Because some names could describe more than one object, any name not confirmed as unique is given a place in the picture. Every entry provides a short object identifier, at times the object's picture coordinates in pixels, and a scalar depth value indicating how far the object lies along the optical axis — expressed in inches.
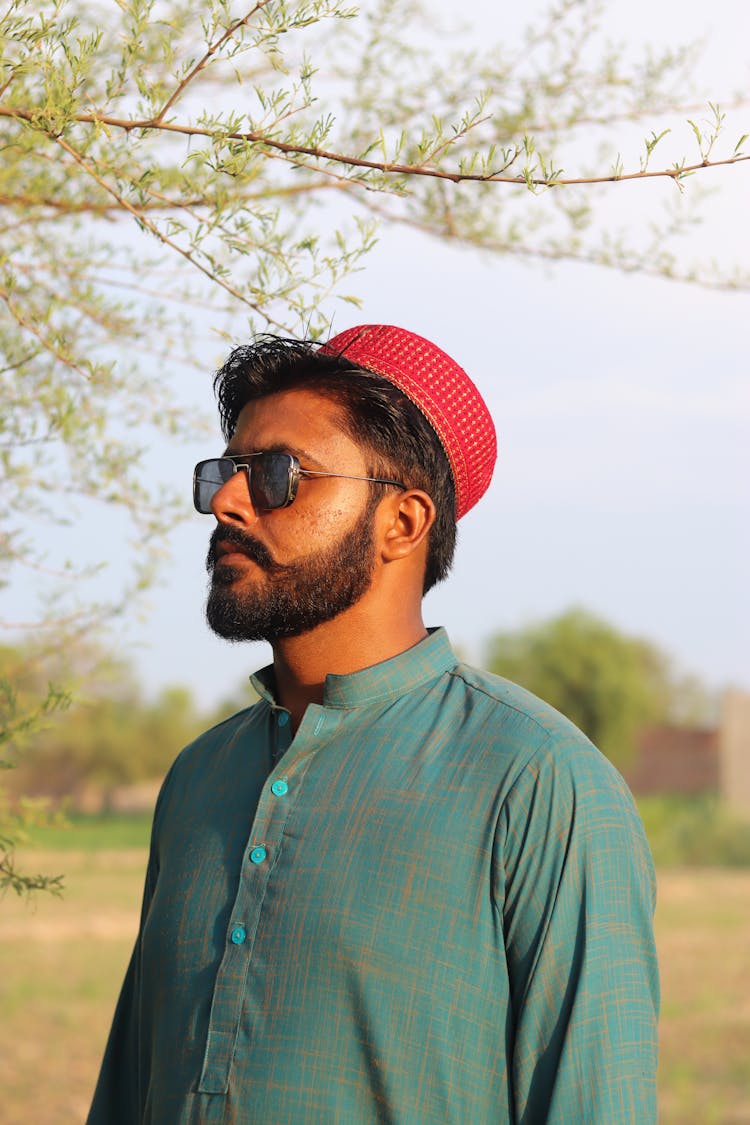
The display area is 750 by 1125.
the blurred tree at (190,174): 80.0
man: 76.5
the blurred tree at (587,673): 1549.0
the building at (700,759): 1536.7
